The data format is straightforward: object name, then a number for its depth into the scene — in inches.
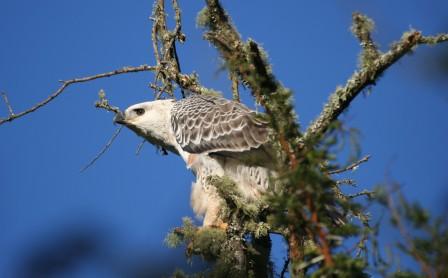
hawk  597.9
